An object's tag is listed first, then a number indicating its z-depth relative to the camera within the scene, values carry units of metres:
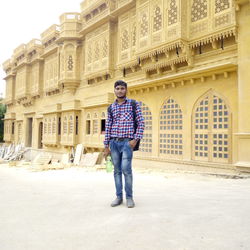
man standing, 3.31
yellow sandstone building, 7.82
